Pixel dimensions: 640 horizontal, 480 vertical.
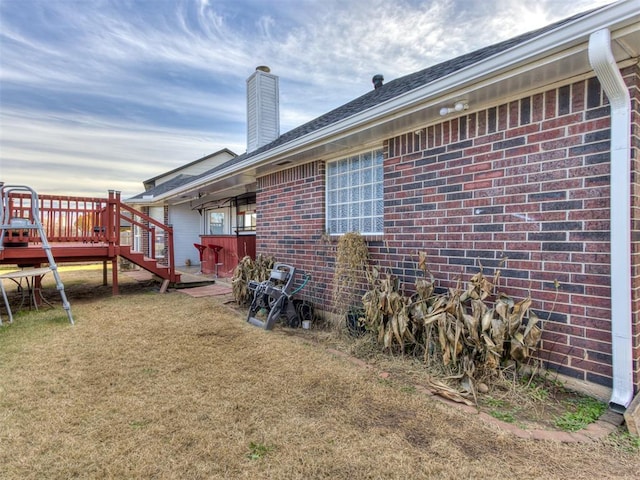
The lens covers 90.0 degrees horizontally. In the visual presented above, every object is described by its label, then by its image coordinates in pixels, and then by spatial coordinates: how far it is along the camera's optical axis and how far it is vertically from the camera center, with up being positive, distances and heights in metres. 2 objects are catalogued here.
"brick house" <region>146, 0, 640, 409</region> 2.24 +0.53
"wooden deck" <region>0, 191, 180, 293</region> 6.03 +0.15
